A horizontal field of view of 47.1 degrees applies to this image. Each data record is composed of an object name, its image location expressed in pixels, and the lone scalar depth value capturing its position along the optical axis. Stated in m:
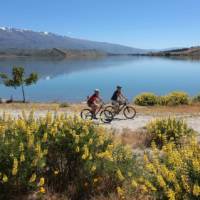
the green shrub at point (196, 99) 17.02
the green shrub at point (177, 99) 16.24
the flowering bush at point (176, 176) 2.47
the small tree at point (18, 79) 22.14
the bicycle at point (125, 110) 10.54
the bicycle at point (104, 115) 10.22
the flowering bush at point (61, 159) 3.03
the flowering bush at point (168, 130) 5.93
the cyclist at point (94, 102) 10.22
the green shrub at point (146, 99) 16.83
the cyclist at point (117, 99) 10.53
